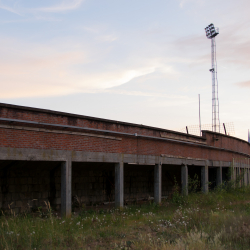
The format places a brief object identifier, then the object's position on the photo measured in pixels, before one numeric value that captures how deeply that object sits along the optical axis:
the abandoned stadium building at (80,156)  10.61
